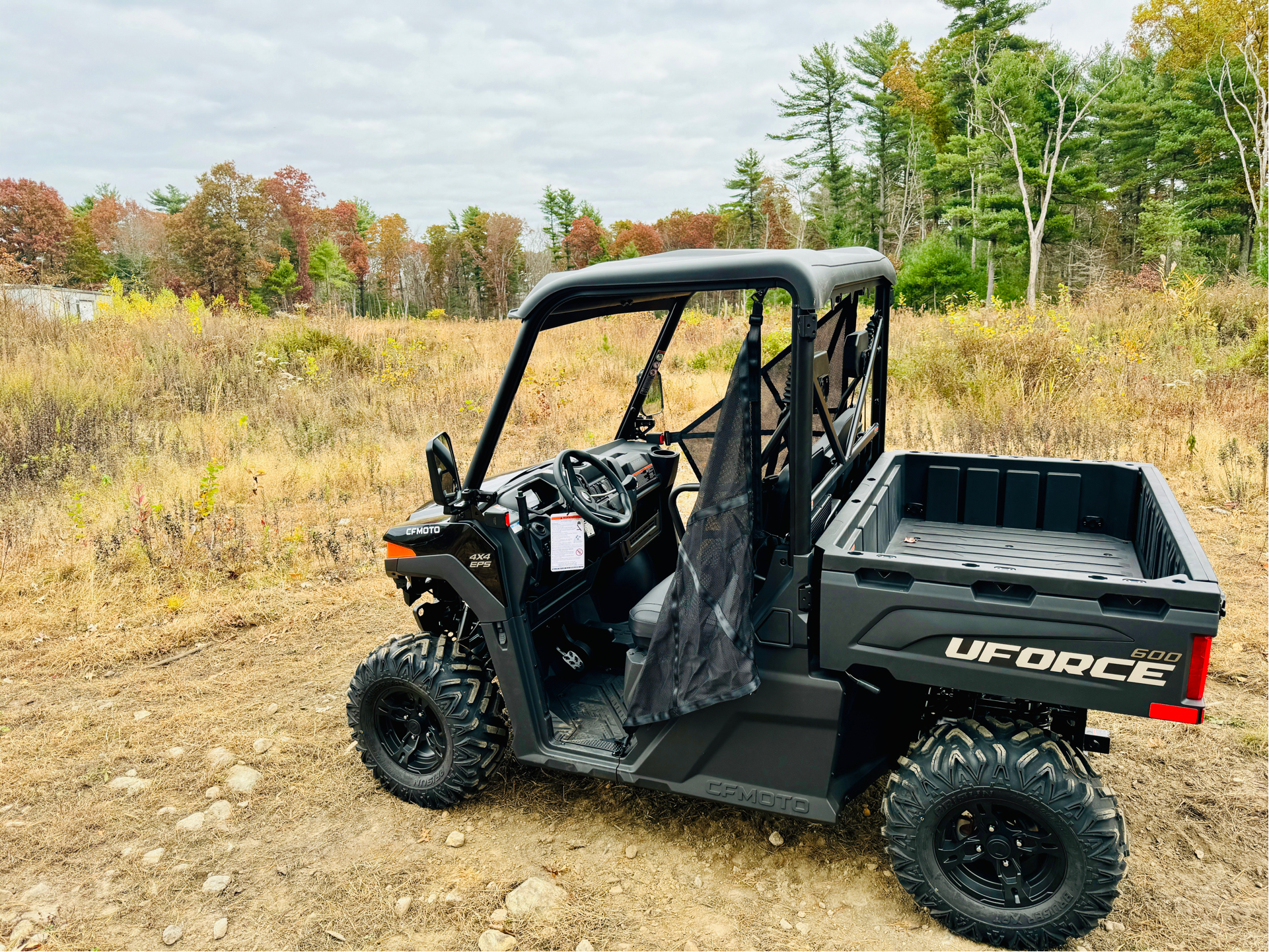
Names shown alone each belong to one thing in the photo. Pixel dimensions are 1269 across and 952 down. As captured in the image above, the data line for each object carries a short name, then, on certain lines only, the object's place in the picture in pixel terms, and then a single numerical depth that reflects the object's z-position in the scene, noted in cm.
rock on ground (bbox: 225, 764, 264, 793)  345
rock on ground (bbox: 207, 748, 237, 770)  361
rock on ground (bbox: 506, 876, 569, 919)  267
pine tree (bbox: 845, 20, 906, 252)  3350
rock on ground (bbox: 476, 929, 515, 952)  252
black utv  224
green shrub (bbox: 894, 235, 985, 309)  3023
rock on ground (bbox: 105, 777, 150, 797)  344
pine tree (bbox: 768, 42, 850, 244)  3381
